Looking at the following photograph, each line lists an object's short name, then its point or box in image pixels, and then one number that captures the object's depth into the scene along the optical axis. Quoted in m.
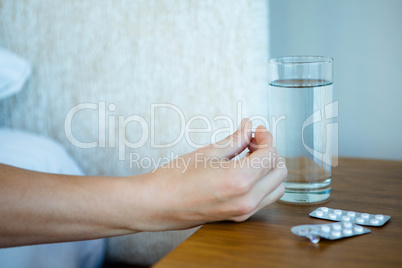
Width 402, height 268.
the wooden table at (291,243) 0.44
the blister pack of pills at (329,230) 0.47
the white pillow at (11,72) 0.91
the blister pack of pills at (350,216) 0.51
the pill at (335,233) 0.47
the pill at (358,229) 0.49
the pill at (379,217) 0.52
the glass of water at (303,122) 0.60
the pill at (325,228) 0.48
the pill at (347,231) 0.48
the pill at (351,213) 0.53
